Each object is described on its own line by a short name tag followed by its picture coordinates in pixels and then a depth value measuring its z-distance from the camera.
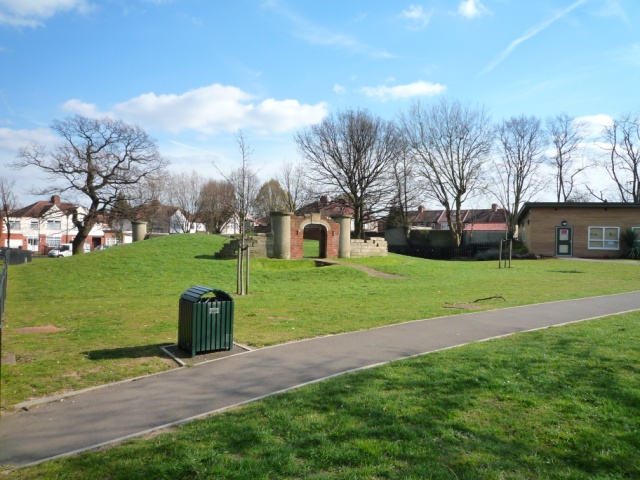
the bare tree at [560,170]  53.81
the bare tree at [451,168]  47.00
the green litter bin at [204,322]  7.76
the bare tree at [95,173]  40.94
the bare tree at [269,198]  65.81
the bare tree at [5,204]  47.47
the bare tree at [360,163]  48.19
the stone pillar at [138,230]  38.78
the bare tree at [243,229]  15.81
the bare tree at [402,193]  49.81
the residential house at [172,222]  63.98
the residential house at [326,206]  49.31
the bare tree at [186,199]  68.44
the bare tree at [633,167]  52.09
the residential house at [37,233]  68.00
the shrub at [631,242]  33.19
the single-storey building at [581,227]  35.03
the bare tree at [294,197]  60.62
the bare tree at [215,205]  61.78
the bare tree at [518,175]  50.47
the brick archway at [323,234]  27.77
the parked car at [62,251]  52.97
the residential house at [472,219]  72.06
